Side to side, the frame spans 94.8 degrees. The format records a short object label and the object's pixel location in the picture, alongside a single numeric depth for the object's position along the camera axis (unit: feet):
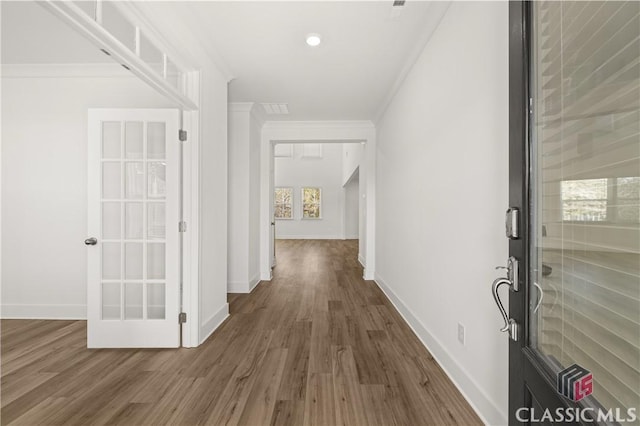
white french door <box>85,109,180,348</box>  8.20
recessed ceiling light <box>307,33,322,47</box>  8.30
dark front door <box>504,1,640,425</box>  2.09
